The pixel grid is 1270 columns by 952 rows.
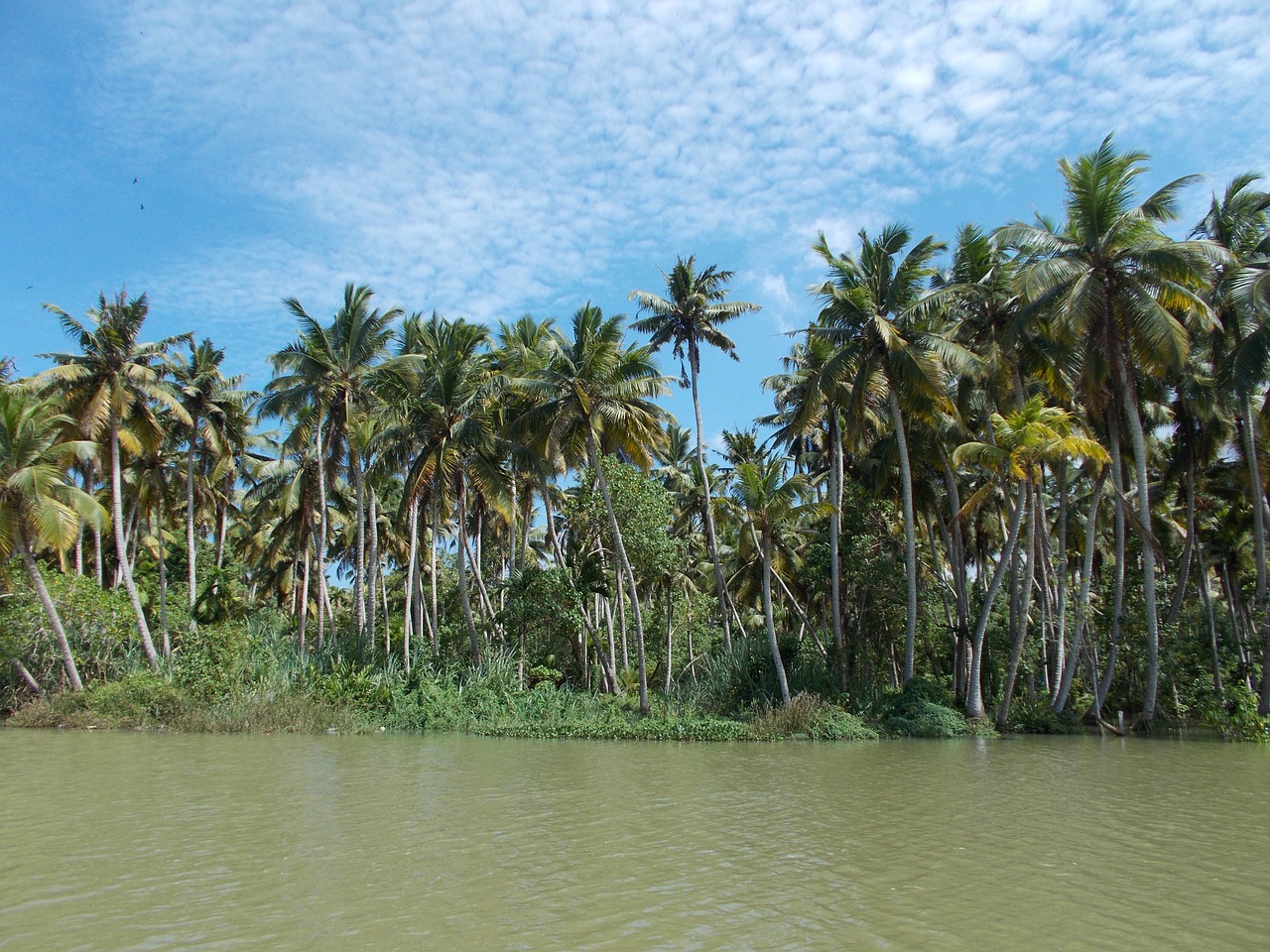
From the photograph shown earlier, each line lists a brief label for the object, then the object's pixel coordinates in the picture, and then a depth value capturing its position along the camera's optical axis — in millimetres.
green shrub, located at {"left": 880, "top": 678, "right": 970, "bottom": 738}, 22047
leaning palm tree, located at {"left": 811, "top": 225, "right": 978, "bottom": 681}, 23578
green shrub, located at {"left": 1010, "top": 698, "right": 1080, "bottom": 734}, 22516
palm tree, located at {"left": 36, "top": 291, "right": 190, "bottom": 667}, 26656
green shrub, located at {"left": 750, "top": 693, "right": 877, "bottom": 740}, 21797
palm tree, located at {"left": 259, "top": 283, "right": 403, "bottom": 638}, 28000
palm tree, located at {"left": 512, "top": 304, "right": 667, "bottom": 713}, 25500
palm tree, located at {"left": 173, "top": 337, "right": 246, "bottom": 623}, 31031
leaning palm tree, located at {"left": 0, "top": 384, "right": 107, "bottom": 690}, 23078
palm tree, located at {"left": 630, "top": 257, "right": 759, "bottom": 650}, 30250
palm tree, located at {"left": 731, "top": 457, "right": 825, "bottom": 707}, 24827
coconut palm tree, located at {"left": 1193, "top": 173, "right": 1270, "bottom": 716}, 20406
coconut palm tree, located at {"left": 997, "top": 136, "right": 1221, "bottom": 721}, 20577
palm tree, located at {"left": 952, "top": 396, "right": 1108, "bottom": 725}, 21047
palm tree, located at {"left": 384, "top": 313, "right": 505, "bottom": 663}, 27547
